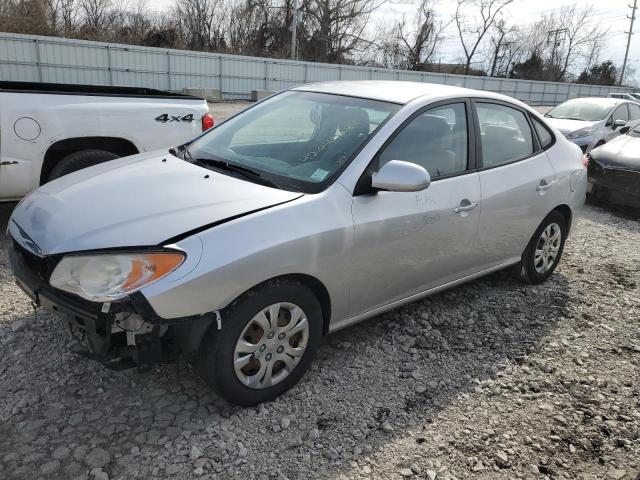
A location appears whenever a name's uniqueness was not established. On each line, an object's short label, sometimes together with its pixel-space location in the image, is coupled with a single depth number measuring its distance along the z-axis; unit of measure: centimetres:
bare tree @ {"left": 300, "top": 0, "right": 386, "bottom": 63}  4519
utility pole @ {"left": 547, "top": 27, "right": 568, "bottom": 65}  6009
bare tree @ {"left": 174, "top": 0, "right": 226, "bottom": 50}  4178
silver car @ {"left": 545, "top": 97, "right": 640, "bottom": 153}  1062
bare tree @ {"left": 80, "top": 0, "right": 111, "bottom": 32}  3603
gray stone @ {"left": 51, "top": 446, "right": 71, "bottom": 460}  246
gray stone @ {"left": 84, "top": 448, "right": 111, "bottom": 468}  243
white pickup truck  477
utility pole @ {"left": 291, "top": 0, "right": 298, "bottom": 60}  3182
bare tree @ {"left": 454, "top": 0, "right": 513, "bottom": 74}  5753
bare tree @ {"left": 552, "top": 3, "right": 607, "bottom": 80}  6034
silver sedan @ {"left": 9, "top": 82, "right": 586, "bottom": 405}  247
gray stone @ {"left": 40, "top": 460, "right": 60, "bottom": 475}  237
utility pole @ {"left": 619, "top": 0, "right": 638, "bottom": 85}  5712
